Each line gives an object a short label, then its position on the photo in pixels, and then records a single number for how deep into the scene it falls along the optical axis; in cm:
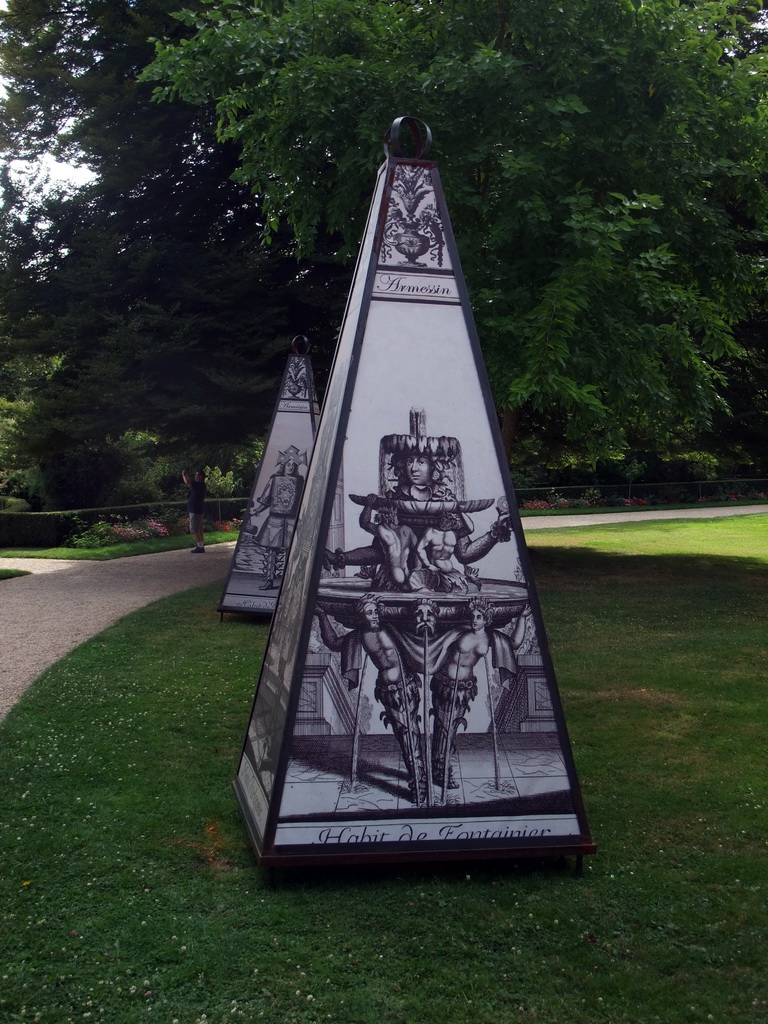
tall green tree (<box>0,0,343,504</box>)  1716
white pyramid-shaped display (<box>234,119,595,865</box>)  441
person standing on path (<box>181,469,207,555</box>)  1948
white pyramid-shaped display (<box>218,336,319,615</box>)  1170
